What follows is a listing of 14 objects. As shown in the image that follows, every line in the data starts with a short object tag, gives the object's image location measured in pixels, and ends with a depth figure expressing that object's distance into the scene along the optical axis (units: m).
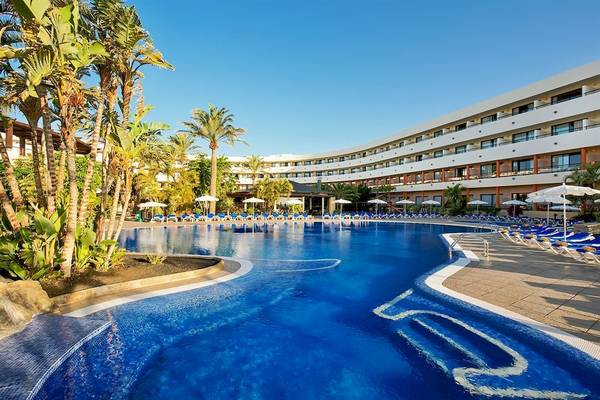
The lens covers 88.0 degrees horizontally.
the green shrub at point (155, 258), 8.36
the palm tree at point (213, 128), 28.89
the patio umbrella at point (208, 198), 27.11
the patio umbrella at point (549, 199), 15.59
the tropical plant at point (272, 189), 33.47
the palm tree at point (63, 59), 4.43
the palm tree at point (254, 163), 52.44
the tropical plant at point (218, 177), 34.69
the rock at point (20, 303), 4.48
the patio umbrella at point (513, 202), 26.55
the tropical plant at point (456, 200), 35.62
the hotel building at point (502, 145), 25.95
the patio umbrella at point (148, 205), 24.55
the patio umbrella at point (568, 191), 12.22
